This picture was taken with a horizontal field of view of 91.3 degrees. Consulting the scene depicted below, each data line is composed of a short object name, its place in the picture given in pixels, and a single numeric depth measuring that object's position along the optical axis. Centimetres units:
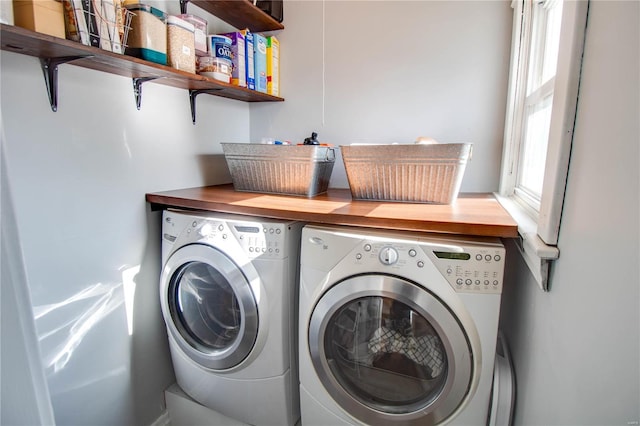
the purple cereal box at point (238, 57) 156
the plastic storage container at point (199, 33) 137
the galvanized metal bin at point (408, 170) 117
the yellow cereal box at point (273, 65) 177
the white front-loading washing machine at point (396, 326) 94
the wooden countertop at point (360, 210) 96
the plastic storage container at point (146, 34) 110
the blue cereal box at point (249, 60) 162
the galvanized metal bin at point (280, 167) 139
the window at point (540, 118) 66
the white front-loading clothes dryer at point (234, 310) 119
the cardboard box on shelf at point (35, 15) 84
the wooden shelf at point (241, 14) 153
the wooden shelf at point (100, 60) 83
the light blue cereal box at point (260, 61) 168
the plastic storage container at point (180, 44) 122
